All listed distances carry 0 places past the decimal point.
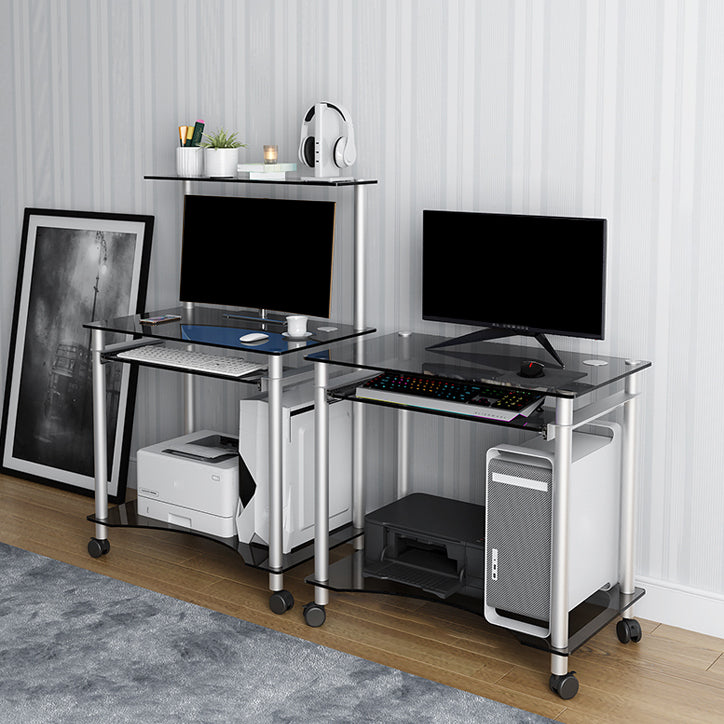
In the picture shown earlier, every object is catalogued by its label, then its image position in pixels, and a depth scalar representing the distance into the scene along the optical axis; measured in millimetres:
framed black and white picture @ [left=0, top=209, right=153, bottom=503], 4289
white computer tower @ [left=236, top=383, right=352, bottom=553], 3389
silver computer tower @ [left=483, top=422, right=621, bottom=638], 2818
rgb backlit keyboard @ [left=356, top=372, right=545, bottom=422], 2783
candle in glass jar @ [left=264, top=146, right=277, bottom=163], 3566
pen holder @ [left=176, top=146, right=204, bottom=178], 3744
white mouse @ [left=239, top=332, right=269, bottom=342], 3350
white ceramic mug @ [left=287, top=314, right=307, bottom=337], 3404
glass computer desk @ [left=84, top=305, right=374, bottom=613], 3273
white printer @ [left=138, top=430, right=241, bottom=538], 3535
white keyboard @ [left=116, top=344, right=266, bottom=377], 3346
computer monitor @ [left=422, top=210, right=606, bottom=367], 2992
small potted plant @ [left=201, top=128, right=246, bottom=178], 3684
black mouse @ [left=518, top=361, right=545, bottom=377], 2889
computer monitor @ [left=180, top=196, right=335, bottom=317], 3537
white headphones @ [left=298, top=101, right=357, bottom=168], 3523
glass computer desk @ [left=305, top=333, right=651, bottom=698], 2754
